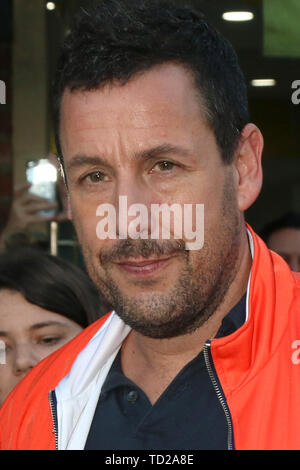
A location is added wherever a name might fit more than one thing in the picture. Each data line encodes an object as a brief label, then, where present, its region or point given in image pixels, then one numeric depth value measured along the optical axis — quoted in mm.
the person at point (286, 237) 3663
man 1676
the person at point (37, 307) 2420
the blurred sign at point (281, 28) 4047
